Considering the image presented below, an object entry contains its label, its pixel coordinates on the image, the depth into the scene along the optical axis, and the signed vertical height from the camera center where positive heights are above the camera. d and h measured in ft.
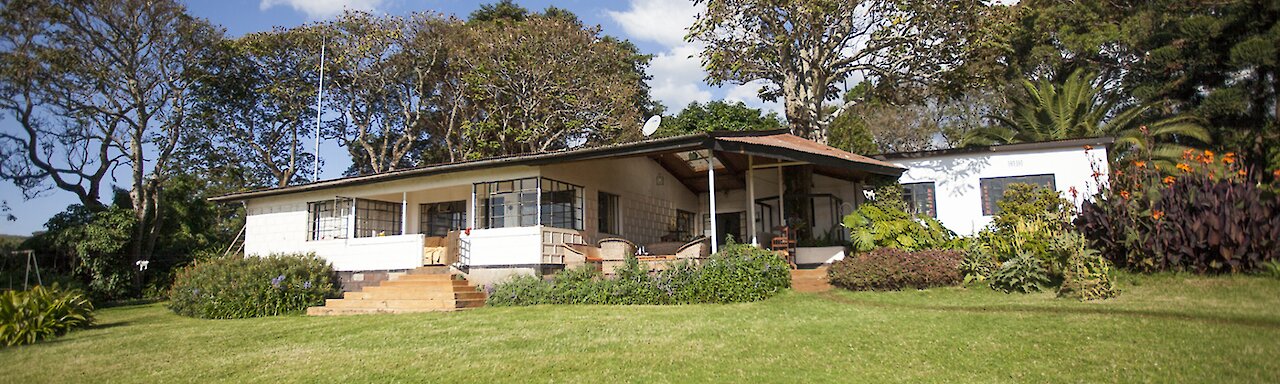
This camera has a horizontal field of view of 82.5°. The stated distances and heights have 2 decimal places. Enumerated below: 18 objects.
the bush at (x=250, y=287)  46.16 -1.28
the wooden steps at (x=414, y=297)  44.04 -2.07
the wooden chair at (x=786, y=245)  48.96 +0.72
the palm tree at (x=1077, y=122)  64.80 +12.36
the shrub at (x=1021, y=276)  35.01 -1.25
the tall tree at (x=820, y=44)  57.98 +17.55
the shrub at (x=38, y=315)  33.88 -2.08
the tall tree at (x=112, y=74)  71.05 +20.11
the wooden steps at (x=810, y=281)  42.32 -1.52
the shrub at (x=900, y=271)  39.19 -0.96
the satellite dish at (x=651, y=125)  56.24 +10.38
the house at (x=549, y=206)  48.67 +4.49
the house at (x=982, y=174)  51.39 +5.60
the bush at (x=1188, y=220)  30.42 +1.21
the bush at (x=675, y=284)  38.93 -1.44
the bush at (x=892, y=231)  46.37 +1.43
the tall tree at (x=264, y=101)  87.81 +21.40
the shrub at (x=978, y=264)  38.60 -0.69
